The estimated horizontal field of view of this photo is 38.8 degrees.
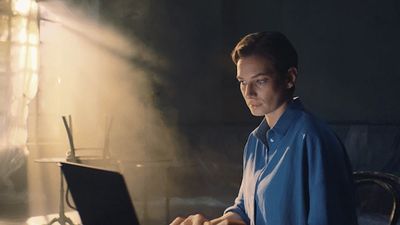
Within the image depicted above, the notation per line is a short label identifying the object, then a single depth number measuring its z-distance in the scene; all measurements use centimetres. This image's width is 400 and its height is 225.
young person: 148
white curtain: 783
